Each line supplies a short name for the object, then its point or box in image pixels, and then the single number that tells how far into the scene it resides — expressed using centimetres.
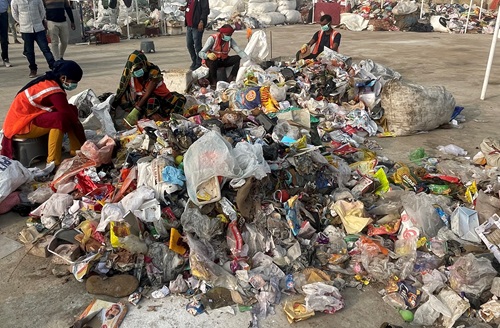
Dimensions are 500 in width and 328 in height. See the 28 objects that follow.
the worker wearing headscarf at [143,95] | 503
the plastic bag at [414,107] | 542
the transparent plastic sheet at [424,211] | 322
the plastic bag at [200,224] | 301
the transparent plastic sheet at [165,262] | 289
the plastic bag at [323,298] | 262
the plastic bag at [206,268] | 281
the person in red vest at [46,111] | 418
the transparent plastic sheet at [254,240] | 311
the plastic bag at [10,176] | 356
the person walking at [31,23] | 738
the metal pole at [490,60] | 639
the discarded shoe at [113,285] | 276
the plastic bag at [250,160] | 323
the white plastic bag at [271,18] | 1802
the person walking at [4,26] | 838
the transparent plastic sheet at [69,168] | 378
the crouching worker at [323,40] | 756
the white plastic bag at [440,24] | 1612
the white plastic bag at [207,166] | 315
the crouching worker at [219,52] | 707
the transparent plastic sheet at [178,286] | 279
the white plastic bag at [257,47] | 790
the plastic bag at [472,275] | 272
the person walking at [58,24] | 809
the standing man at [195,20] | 819
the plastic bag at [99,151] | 386
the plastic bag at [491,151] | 429
